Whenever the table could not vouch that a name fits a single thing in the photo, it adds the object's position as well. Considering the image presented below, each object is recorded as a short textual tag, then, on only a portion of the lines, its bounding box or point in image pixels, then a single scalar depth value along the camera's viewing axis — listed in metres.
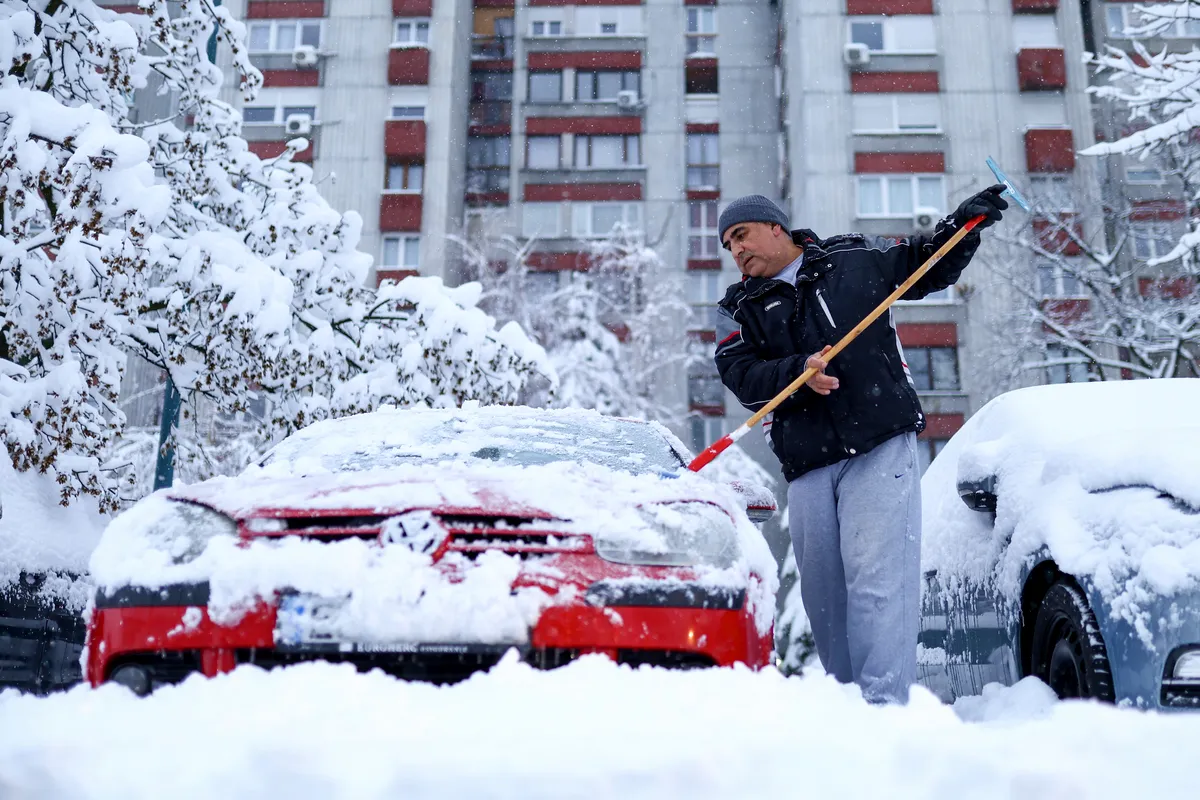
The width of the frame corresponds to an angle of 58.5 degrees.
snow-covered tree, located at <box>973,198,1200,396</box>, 16.61
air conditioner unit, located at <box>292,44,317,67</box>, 28.59
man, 3.40
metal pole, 8.90
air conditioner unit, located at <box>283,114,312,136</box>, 27.98
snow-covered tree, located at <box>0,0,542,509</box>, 6.14
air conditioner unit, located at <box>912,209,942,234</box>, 25.82
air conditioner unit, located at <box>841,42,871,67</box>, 27.19
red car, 2.49
